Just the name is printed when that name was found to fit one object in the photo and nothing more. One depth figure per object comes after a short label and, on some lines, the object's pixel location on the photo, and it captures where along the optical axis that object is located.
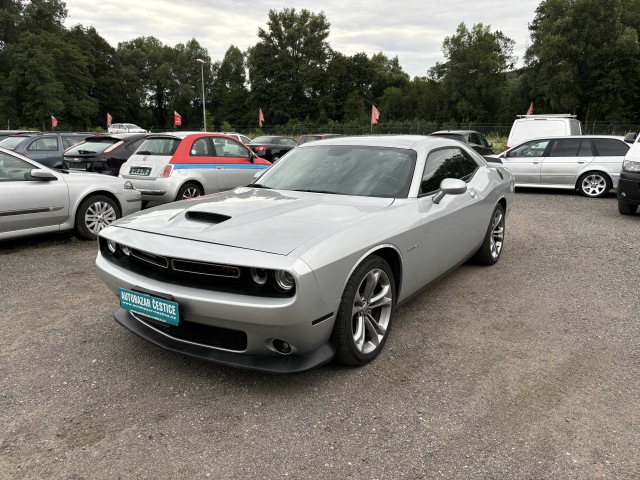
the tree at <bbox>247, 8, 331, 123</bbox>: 74.81
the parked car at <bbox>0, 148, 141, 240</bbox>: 6.07
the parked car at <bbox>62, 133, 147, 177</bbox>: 10.52
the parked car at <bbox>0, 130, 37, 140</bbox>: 13.53
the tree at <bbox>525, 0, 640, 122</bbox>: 48.47
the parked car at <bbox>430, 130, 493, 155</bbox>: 14.88
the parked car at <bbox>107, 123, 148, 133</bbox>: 43.13
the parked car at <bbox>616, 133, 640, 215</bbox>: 8.12
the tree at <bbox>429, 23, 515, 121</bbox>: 62.56
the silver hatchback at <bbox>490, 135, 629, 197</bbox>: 11.20
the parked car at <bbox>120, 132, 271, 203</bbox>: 8.41
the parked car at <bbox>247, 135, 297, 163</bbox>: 18.78
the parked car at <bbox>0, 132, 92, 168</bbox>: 11.58
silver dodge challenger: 2.71
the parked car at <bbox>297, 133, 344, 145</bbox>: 18.95
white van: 13.98
